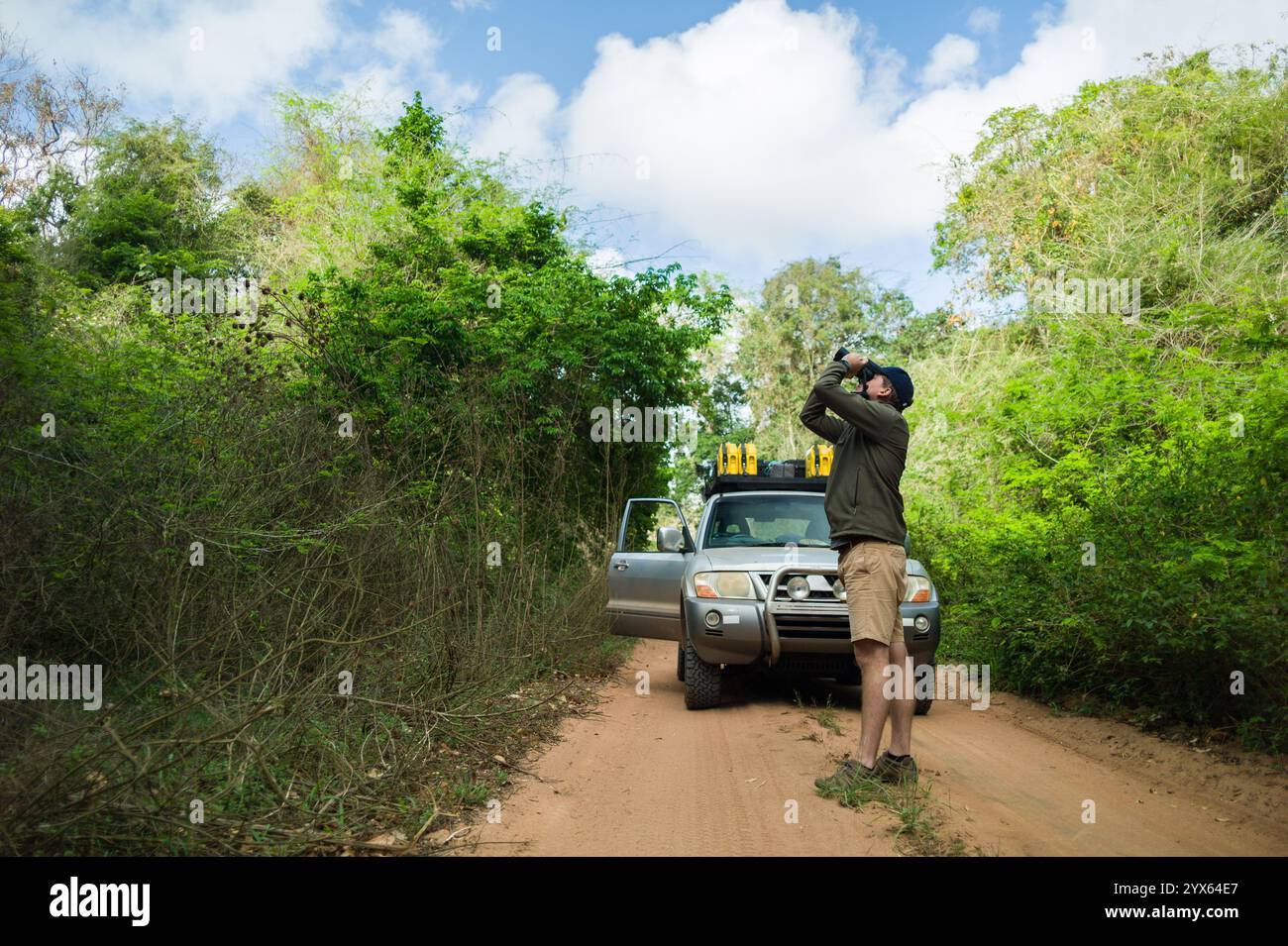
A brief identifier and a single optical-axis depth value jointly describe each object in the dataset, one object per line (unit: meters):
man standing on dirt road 5.08
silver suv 7.32
